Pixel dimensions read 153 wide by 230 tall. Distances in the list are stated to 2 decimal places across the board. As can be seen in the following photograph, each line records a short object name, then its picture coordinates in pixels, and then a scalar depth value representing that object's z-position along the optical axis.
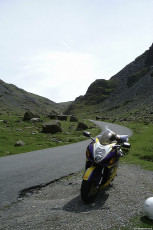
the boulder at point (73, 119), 70.31
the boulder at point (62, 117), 71.90
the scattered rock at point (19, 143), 25.43
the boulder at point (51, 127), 39.41
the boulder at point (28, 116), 53.00
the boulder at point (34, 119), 51.18
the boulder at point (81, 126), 47.53
